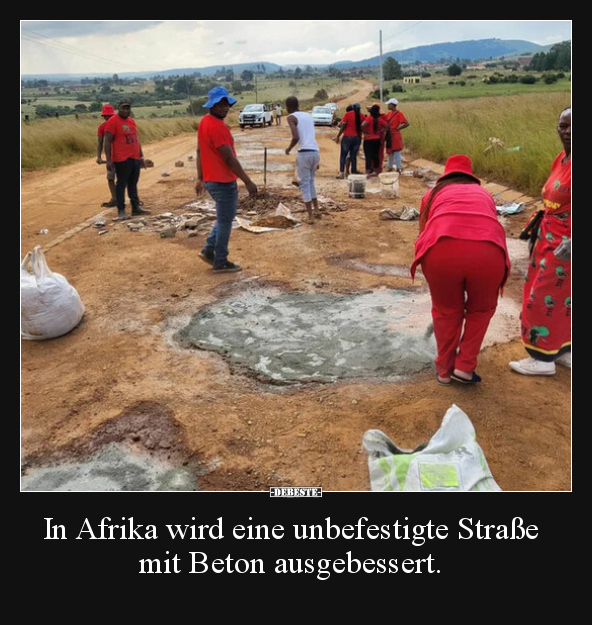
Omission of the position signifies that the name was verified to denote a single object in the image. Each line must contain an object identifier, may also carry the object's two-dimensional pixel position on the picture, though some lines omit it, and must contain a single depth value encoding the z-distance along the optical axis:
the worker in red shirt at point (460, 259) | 2.93
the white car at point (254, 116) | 26.31
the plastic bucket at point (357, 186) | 9.52
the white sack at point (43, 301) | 4.01
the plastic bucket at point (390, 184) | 9.48
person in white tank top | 7.12
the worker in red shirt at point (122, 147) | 7.39
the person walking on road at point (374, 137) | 10.69
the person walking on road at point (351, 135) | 10.50
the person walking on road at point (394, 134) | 10.69
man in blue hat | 5.14
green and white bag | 2.43
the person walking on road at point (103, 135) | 7.76
